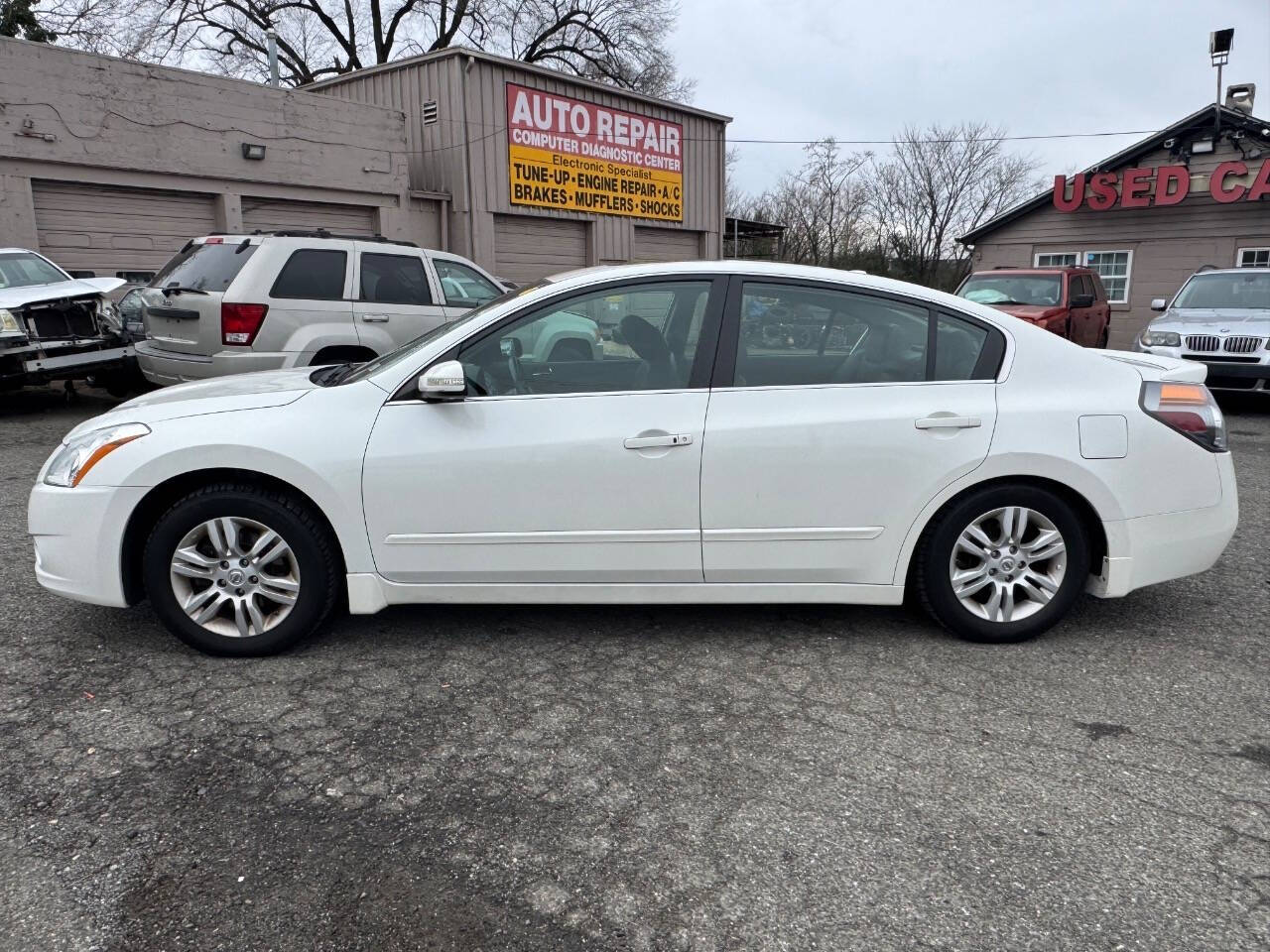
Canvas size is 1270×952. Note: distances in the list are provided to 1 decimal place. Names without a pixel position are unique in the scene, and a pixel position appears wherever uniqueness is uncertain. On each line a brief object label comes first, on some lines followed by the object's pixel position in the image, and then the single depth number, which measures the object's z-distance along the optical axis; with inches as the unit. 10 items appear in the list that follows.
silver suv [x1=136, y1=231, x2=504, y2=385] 302.2
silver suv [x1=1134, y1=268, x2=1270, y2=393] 408.8
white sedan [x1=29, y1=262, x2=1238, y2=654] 141.8
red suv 507.8
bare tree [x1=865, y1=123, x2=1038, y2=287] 1587.1
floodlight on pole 789.9
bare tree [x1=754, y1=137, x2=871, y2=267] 1478.8
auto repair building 469.4
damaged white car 353.4
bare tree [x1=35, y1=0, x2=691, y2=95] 1205.1
